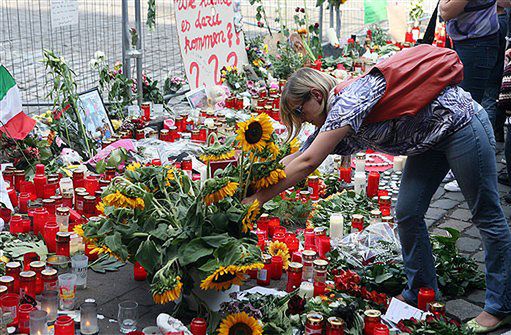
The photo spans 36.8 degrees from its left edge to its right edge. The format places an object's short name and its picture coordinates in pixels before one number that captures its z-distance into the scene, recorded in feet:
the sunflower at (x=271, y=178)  11.45
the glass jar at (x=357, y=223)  15.15
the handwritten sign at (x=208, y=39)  24.04
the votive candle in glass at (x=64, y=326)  10.89
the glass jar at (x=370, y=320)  11.26
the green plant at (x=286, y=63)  27.25
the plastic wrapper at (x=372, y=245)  14.06
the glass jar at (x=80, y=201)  15.58
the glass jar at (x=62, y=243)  13.25
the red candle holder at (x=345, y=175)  19.07
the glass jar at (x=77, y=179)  16.69
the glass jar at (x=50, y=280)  12.24
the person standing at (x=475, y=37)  17.74
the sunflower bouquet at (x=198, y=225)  11.23
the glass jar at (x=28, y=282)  12.07
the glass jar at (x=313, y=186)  17.66
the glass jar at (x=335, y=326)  11.02
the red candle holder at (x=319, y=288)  12.54
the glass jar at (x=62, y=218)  14.71
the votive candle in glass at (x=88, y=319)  11.51
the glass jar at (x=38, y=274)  12.59
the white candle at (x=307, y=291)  12.34
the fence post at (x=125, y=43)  22.03
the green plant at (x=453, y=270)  13.38
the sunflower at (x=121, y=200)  11.44
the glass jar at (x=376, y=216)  15.40
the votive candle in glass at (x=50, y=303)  11.76
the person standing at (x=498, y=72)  19.40
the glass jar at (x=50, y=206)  15.23
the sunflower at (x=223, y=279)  10.79
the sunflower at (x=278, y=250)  14.05
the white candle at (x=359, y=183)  17.80
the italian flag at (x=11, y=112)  17.57
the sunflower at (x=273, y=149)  11.52
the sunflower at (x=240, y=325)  10.80
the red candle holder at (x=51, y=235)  14.01
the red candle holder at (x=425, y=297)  12.18
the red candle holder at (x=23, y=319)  11.14
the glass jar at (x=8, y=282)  11.78
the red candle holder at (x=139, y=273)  13.55
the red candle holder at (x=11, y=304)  11.28
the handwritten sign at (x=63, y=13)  20.45
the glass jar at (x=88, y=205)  15.42
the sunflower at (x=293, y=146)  12.71
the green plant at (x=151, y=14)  23.04
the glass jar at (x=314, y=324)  10.98
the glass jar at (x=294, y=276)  12.87
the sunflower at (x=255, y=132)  11.33
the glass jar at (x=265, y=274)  13.33
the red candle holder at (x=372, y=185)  18.17
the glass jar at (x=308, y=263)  13.21
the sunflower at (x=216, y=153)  12.53
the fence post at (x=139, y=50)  22.59
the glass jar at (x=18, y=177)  17.34
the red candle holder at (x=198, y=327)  11.02
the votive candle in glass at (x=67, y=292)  12.22
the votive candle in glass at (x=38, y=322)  10.87
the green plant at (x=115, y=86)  21.79
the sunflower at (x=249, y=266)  10.80
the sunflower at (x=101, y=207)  12.33
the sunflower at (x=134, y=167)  12.59
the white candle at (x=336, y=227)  14.96
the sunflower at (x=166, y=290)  10.67
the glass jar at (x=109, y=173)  16.93
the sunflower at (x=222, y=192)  11.46
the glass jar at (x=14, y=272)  12.28
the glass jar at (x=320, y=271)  12.55
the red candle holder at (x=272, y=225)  15.47
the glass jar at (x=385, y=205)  16.39
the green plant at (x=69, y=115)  19.43
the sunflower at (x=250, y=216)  11.51
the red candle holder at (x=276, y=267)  13.71
